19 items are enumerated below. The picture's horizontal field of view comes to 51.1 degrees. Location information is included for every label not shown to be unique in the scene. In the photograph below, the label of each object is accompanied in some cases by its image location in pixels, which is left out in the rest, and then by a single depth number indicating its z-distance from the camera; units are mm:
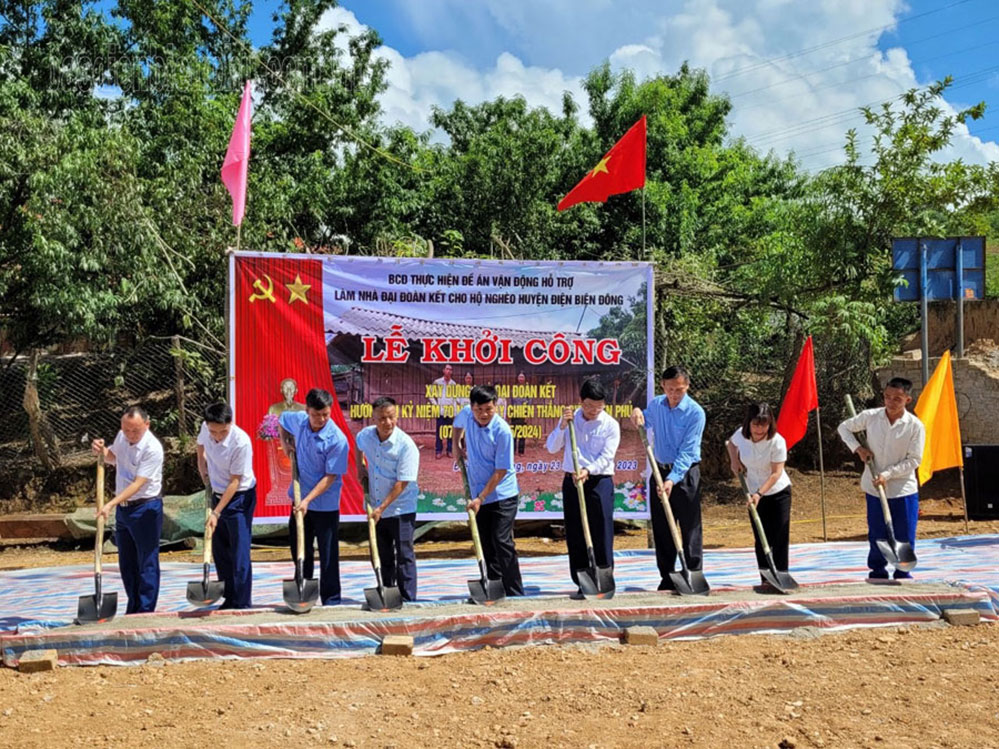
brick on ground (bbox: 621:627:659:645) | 6316
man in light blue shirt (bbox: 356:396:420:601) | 6941
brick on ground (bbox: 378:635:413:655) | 6168
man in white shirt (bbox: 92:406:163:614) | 6711
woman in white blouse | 6949
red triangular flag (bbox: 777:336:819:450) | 10000
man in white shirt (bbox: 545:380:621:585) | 7219
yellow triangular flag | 10156
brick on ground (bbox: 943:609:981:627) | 6645
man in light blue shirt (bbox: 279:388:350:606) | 6949
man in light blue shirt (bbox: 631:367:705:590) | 7148
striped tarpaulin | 6055
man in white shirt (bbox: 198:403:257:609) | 6797
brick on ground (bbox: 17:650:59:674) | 5906
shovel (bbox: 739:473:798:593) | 6914
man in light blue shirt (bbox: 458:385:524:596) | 6969
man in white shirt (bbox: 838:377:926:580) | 7301
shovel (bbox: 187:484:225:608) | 6629
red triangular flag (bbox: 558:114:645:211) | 9977
